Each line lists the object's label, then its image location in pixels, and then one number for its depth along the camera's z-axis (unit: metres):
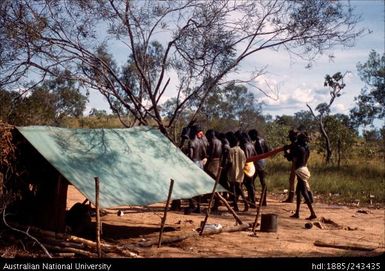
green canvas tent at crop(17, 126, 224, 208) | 7.32
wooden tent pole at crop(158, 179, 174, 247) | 7.37
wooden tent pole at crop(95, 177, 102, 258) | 6.44
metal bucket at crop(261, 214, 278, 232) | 9.16
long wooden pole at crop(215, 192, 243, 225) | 9.06
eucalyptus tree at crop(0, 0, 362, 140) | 9.93
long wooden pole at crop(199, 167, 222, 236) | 8.36
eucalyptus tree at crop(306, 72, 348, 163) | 24.67
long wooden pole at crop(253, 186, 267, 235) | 8.98
